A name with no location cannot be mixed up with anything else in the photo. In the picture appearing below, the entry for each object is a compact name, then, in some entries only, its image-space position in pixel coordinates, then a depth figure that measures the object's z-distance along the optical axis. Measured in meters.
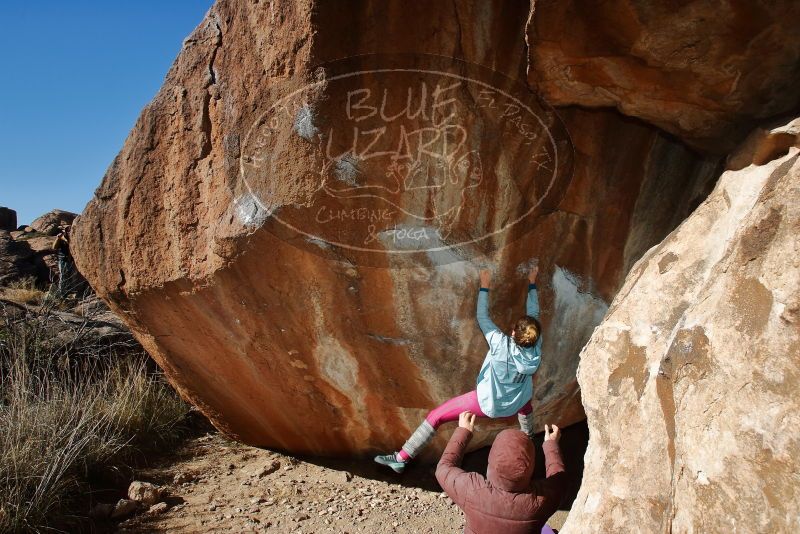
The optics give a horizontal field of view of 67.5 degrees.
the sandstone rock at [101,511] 2.99
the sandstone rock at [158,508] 3.04
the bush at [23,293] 7.54
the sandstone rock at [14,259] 9.88
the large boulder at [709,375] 1.45
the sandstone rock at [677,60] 2.02
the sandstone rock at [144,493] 3.12
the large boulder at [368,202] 2.49
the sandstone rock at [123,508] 2.98
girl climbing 2.76
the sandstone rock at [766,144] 1.93
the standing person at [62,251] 7.24
